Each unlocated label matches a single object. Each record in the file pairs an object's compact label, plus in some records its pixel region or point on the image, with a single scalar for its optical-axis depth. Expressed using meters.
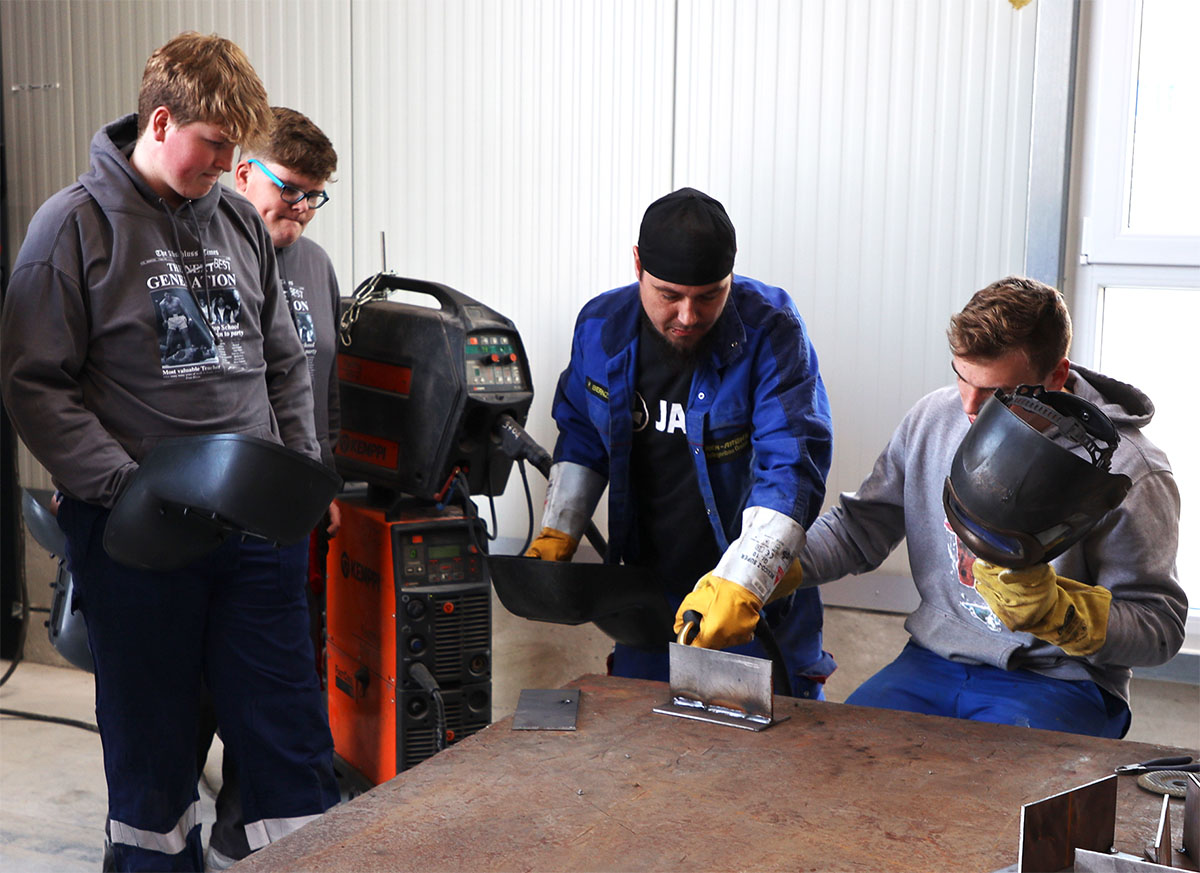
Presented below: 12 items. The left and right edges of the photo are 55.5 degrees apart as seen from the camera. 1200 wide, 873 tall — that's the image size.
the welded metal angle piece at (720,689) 1.57
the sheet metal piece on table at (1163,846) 1.11
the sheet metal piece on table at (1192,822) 1.13
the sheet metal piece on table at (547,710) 1.56
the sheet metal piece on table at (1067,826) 1.08
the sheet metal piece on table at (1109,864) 1.04
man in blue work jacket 1.86
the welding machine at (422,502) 2.46
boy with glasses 2.38
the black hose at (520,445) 2.35
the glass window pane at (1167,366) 2.53
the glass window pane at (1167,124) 2.44
